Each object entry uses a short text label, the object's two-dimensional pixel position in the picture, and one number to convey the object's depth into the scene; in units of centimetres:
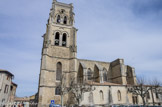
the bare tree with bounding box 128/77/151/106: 1836
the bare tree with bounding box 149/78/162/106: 2078
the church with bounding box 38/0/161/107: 2084
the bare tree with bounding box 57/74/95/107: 1727
